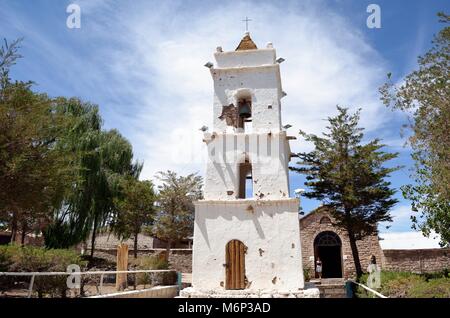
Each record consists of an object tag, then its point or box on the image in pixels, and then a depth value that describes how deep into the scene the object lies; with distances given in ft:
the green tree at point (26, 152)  34.64
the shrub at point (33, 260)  36.91
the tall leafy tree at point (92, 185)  69.92
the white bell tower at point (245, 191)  38.91
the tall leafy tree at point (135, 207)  73.72
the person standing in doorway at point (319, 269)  74.54
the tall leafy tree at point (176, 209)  74.84
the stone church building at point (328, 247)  76.54
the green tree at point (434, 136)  35.17
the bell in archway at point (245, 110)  47.64
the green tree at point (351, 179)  57.11
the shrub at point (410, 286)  30.83
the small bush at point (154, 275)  48.34
